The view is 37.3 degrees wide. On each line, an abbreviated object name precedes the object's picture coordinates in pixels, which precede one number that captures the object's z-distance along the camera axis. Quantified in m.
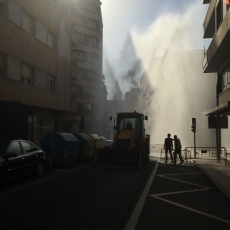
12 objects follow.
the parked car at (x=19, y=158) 9.88
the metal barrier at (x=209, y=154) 23.56
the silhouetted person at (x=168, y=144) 20.50
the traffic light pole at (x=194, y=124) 23.07
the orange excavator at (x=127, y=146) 15.22
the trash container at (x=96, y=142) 21.29
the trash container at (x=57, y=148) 16.06
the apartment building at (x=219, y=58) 16.68
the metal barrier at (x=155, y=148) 32.69
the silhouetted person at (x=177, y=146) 19.83
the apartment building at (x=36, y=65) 19.31
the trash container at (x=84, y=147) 18.81
